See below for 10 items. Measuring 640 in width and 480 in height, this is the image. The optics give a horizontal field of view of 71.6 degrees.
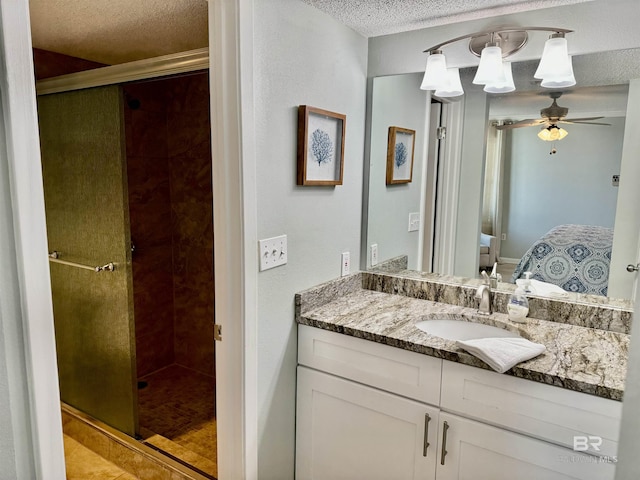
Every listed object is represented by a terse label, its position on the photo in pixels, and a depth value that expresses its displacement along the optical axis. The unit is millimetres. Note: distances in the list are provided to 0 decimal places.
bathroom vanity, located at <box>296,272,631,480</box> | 1251
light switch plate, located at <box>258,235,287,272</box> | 1517
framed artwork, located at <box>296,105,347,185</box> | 1626
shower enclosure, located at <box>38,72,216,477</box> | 2119
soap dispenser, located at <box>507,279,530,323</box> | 1679
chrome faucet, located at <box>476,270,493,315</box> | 1758
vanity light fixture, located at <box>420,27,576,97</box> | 1593
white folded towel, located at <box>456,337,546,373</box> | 1293
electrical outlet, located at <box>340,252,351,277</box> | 1984
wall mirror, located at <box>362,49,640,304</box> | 1622
